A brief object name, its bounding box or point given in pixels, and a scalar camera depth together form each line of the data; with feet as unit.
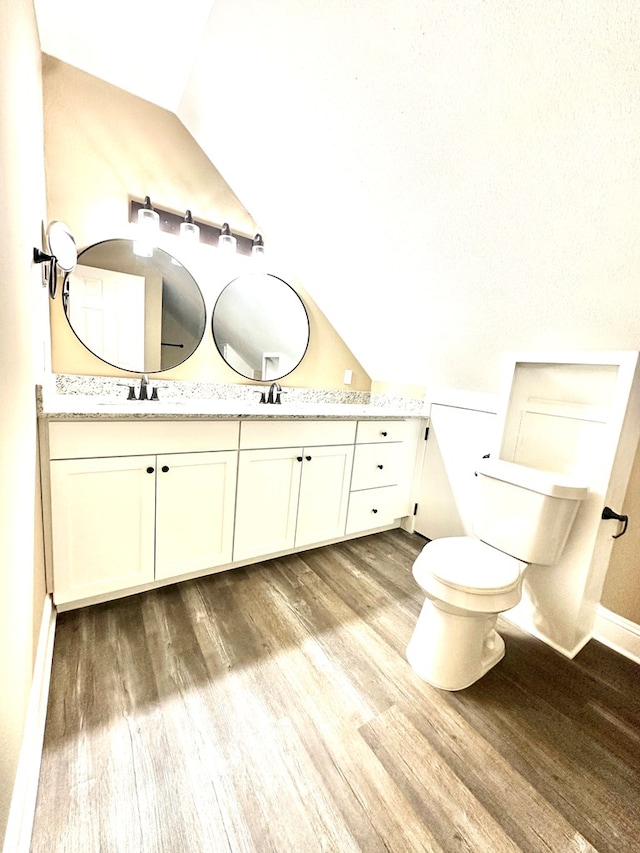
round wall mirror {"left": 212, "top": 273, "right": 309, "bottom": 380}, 6.96
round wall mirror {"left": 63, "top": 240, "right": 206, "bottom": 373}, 5.70
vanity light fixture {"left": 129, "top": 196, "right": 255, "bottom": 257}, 5.89
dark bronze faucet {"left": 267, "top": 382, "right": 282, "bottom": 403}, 7.32
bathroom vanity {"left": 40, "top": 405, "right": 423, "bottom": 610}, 4.46
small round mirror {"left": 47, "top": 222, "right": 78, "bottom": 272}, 4.08
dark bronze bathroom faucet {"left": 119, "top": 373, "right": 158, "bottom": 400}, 5.95
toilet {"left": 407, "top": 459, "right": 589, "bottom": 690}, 4.14
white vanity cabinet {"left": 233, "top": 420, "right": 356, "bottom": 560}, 5.74
